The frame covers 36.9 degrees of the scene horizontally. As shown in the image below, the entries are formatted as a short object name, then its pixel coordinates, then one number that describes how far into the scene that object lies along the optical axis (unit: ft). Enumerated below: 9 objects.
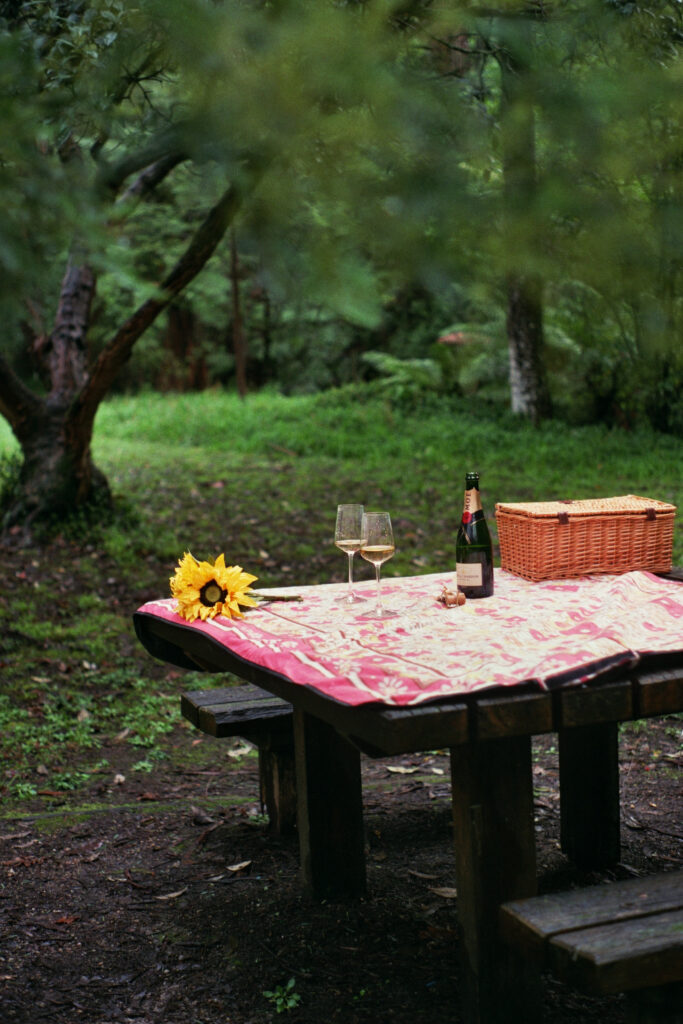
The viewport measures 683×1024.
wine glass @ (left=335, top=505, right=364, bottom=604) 9.58
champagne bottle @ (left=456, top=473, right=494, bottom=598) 9.87
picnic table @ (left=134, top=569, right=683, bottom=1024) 7.06
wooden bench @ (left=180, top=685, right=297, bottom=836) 11.49
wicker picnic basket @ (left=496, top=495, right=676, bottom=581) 10.48
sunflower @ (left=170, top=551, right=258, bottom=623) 9.77
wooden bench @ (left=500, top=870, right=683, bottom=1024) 6.31
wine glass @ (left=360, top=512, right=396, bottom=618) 9.33
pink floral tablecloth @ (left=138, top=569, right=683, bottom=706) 7.28
